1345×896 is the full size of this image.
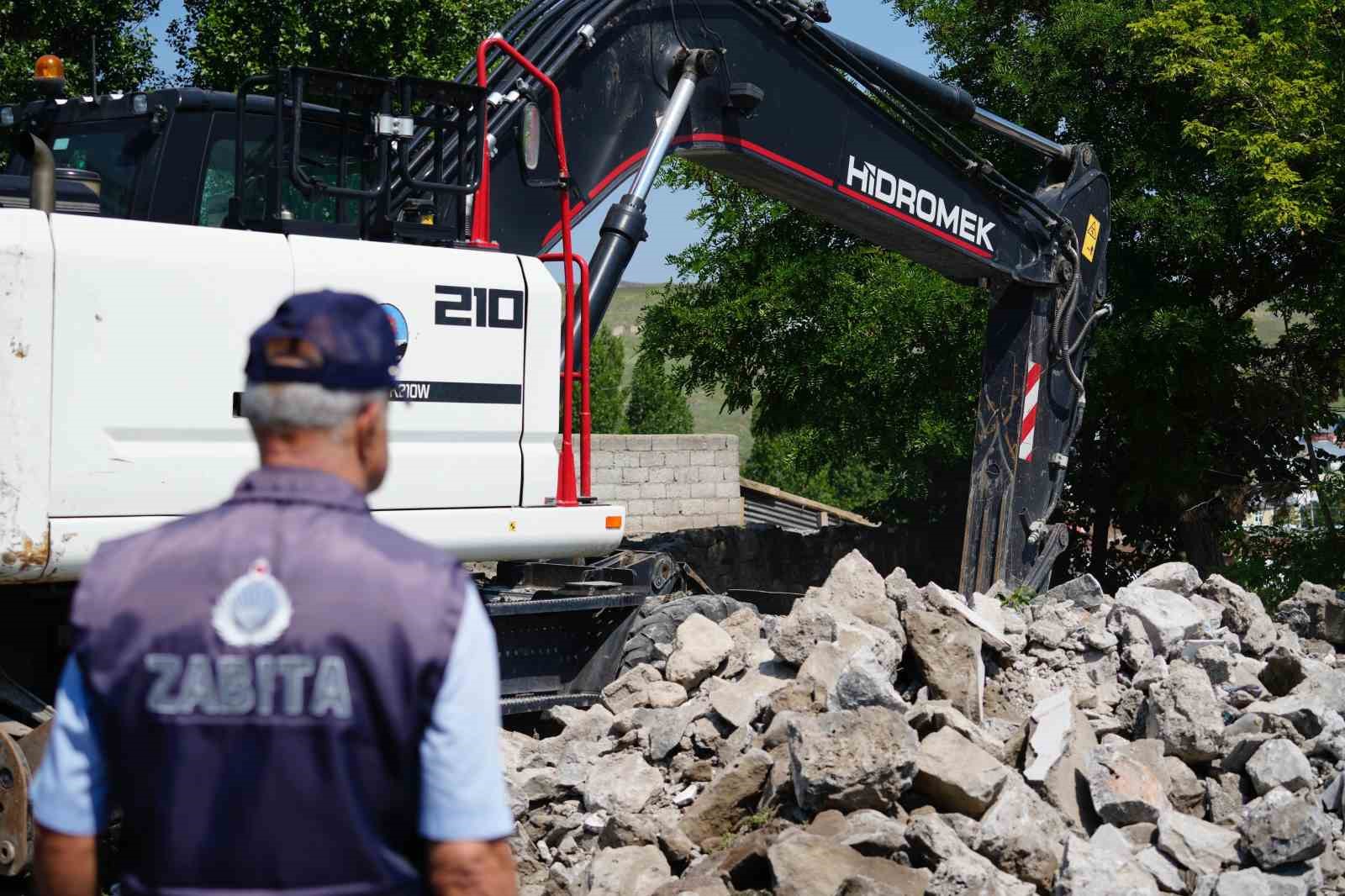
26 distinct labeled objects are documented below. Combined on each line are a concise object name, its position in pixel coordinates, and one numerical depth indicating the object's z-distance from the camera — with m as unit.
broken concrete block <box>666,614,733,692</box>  6.78
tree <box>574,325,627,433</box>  43.18
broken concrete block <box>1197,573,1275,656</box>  7.67
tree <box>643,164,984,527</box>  14.91
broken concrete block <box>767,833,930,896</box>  4.59
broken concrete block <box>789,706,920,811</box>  5.06
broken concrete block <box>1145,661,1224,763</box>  5.89
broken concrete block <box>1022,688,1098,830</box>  5.50
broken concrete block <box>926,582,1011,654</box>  6.74
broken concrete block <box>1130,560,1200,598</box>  8.35
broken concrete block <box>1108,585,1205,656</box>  7.41
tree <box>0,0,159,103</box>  16.42
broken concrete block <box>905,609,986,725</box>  6.30
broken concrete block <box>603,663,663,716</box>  6.62
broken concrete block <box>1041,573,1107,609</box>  8.08
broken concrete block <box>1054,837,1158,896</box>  4.70
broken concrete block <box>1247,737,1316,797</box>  5.57
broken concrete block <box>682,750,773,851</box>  5.37
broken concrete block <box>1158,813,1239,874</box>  5.18
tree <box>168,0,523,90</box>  17.33
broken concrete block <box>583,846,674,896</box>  4.98
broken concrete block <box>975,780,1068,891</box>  4.96
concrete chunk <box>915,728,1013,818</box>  5.19
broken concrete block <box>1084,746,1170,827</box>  5.31
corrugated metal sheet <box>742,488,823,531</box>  28.02
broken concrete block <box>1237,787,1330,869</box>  5.09
